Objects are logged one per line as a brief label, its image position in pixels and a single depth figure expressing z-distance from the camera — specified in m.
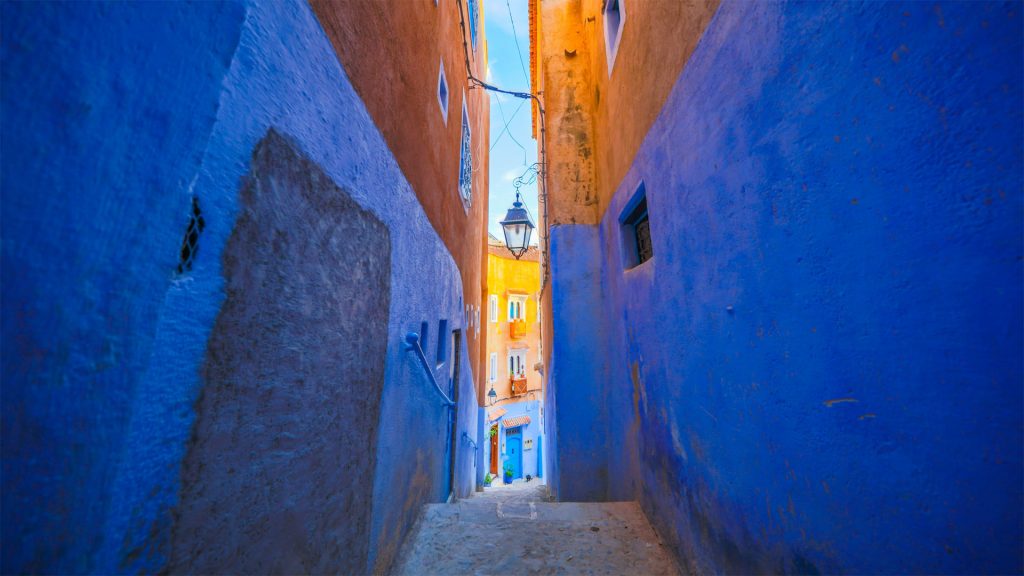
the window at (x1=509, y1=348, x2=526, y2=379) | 22.56
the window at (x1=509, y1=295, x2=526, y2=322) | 22.94
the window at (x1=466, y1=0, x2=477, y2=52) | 8.00
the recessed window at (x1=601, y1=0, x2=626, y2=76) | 4.54
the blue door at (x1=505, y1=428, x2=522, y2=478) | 22.88
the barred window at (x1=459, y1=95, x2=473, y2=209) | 7.14
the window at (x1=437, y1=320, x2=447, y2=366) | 5.48
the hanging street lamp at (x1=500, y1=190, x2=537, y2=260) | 7.52
